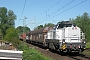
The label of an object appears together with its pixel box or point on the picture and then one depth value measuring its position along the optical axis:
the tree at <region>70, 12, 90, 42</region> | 43.25
